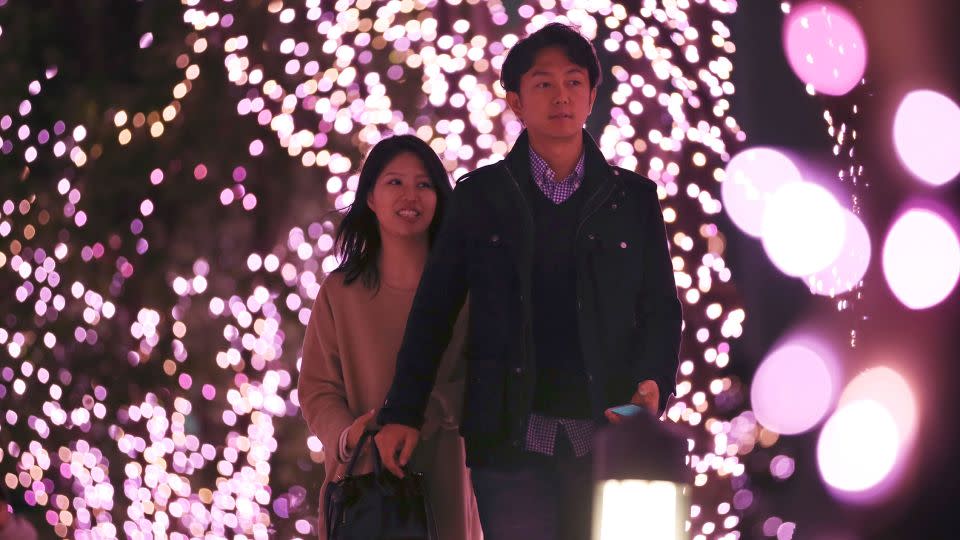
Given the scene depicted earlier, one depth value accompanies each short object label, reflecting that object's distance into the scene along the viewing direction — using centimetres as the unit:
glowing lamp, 573
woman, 669
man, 620
